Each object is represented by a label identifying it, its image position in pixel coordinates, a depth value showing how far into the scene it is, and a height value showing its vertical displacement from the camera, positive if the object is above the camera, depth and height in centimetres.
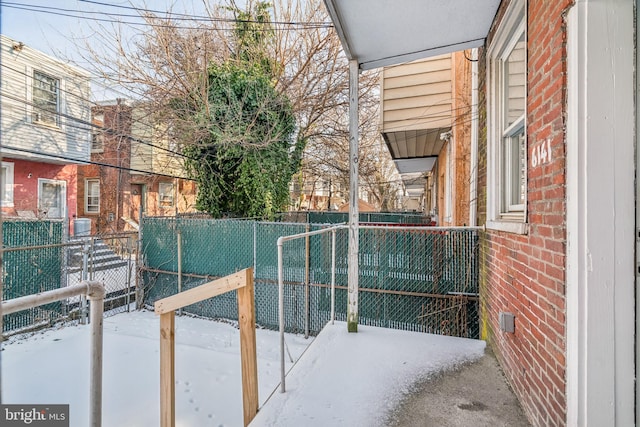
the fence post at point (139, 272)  721 -121
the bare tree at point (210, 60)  753 +357
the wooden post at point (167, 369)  240 -109
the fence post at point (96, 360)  144 -62
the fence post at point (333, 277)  359 -65
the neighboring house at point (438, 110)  495 +162
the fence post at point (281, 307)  242 -66
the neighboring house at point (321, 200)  2680 +129
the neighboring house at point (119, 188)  1387 +112
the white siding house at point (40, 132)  880 +230
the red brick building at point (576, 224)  145 -4
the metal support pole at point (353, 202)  345 +13
